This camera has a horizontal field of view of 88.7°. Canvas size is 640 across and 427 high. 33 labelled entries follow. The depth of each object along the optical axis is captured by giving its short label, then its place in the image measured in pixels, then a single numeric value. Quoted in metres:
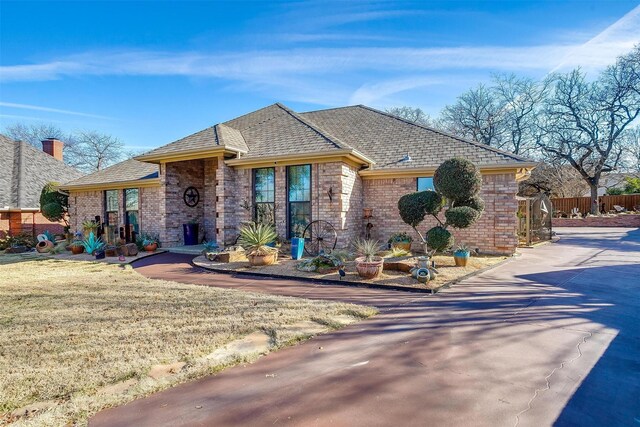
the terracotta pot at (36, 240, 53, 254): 12.84
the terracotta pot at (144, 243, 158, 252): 11.68
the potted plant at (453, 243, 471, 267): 8.07
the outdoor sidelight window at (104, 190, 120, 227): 14.53
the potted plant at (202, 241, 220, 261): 9.41
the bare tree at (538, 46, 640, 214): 23.59
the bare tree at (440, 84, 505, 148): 30.36
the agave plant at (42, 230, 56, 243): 13.98
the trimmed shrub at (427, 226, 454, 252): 7.55
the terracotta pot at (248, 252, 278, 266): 8.58
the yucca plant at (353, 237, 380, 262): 7.04
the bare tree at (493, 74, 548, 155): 28.70
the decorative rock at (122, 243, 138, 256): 11.09
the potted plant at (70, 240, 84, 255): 11.92
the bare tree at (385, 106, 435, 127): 33.83
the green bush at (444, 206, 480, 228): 7.46
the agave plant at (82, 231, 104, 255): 11.69
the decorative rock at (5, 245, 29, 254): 13.27
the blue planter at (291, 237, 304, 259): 9.43
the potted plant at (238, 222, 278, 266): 8.59
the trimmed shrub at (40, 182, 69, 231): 15.35
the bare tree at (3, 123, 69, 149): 35.05
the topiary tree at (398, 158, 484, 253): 7.48
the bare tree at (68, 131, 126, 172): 35.81
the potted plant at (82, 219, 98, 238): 13.43
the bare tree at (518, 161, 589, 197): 28.20
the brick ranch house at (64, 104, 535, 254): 9.96
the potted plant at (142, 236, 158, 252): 11.70
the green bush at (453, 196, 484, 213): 7.76
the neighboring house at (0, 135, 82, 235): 15.81
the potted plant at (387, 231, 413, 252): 10.05
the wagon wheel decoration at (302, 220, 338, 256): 9.95
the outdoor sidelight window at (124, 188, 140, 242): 13.79
